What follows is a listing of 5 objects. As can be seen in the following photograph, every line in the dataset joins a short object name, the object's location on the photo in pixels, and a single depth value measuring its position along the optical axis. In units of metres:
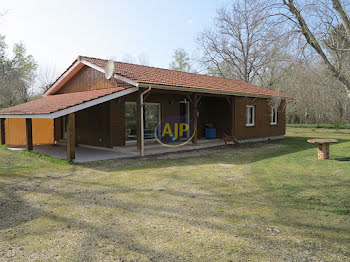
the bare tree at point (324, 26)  6.68
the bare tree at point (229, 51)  24.83
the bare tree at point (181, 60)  38.88
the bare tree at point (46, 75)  29.25
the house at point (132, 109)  9.49
